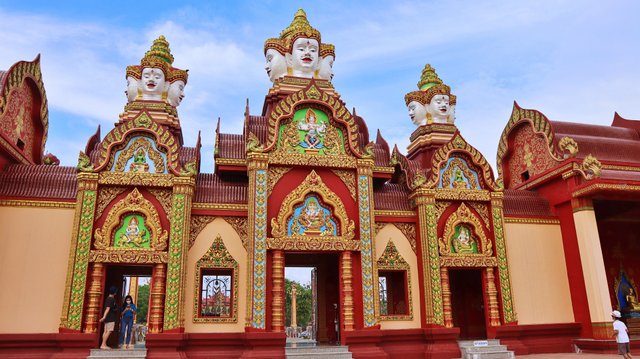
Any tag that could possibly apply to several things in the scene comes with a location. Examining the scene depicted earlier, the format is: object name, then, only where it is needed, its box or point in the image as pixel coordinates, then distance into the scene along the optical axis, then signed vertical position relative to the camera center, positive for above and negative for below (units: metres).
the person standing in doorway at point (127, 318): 11.68 +0.32
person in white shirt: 11.10 -0.34
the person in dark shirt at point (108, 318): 11.04 +0.32
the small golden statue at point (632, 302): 15.01 +0.59
